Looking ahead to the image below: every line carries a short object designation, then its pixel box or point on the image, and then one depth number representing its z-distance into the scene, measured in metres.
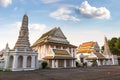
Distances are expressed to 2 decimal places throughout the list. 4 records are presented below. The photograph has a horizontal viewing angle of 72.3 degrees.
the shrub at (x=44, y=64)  15.10
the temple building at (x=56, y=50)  16.41
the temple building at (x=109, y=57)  26.62
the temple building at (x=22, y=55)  12.83
